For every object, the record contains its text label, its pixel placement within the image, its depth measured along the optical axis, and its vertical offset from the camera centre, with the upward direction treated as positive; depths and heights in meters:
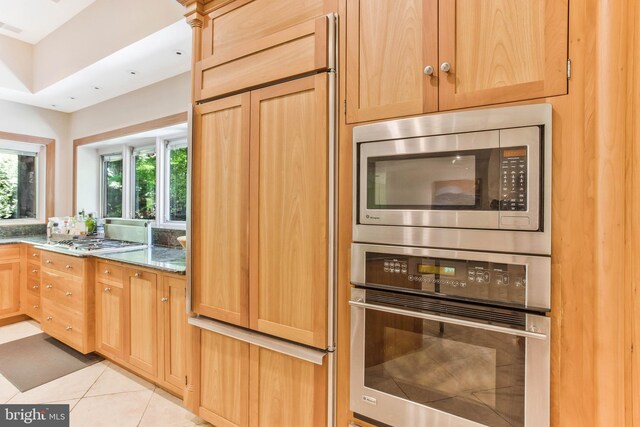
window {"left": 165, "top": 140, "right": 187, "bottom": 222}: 3.32 +0.33
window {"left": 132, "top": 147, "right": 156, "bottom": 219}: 3.57 +0.30
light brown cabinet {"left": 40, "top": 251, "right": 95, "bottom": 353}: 2.65 -0.80
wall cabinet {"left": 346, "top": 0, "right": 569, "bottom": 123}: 0.95 +0.53
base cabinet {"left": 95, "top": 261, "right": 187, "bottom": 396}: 2.11 -0.81
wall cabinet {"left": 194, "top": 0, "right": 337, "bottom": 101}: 1.32 +0.77
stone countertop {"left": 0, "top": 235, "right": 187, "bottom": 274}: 2.15 -0.37
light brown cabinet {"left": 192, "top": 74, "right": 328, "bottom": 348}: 1.33 +0.01
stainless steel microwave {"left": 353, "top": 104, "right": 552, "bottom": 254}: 0.94 +0.11
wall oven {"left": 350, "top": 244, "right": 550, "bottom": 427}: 0.95 -0.42
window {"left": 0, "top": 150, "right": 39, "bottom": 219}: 3.81 +0.30
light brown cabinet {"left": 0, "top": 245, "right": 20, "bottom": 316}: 3.39 -0.77
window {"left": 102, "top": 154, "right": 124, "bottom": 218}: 3.97 +0.32
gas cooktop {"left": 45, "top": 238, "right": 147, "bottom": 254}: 2.79 -0.35
